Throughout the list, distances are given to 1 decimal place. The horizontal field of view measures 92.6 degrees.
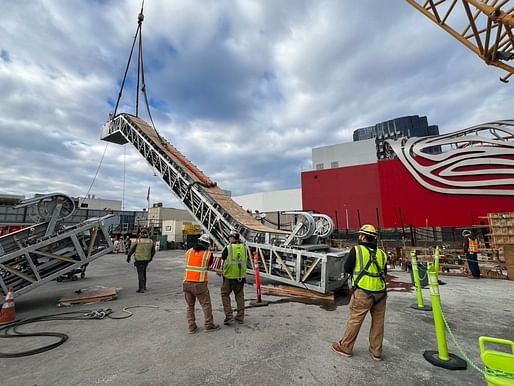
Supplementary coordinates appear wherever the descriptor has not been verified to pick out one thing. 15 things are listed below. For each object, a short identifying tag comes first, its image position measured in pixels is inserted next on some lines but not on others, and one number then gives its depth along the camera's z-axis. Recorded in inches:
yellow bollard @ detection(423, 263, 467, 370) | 115.3
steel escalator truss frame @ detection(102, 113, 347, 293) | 245.0
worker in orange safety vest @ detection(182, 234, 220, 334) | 160.2
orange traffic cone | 184.1
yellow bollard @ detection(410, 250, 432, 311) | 203.0
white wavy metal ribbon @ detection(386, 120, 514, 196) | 601.3
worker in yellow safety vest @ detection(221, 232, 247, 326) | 176.2
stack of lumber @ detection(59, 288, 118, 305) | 229.5
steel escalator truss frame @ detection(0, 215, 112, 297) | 209.6
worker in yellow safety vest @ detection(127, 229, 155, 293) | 277.4
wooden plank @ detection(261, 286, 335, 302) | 234.7
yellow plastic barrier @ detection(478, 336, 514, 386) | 55.2
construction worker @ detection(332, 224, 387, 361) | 121.4
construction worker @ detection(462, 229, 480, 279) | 346.3
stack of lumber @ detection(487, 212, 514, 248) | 371.2
